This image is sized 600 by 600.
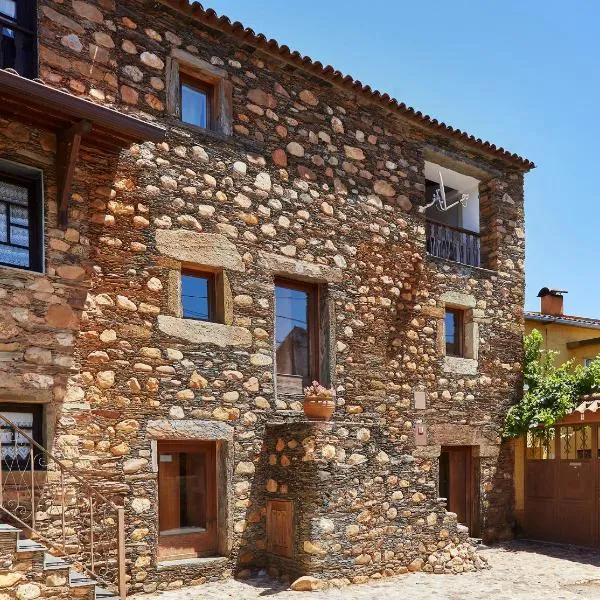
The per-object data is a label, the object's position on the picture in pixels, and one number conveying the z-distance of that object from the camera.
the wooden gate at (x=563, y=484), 10.90
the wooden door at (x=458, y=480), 11.05
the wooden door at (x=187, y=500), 7.67
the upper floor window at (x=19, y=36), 6.83
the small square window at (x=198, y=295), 8.05
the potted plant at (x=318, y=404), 8.03
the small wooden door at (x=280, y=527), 7.81
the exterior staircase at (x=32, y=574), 5.11
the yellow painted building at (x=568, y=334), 14.70
